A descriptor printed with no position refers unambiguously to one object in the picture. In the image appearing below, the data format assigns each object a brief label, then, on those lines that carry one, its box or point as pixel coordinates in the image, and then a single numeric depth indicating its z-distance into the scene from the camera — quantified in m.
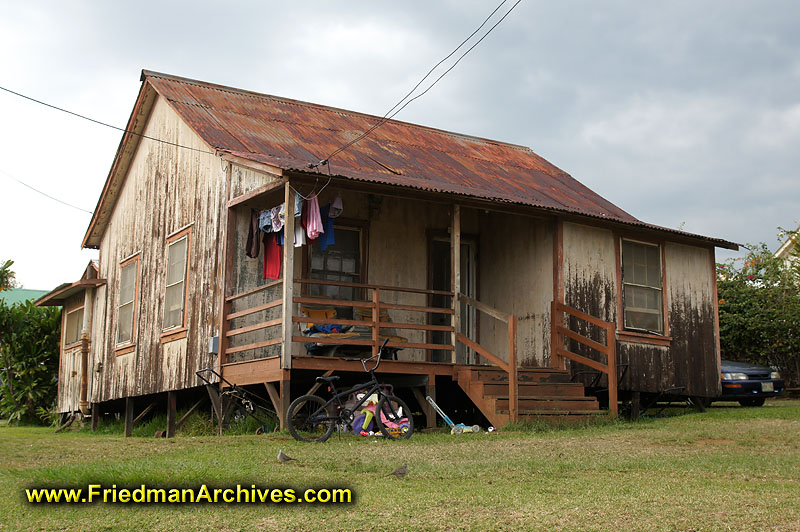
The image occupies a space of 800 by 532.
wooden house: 12.87
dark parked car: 17.48
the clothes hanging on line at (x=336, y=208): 12.70
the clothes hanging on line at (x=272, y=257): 13.25
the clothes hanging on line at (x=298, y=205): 12.02
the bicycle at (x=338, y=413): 10.92
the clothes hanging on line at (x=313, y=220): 12.01
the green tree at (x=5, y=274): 34.81
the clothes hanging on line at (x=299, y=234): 12.20
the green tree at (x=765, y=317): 22.14
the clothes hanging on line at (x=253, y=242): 13.45
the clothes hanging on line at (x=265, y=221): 12.98
